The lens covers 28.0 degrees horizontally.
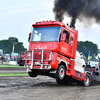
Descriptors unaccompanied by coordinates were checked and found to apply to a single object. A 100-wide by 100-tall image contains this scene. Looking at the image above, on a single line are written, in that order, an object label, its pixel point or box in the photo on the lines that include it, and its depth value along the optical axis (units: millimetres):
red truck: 10016
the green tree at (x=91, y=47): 127012
